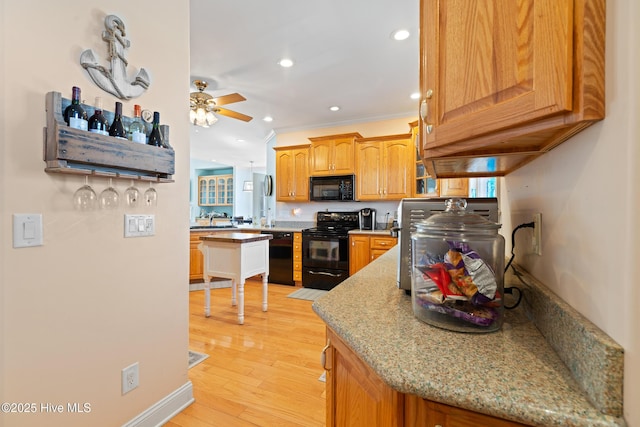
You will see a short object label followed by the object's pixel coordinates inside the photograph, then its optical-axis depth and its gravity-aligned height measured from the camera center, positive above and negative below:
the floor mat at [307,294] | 3.93 -1.12
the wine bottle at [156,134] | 1.49 +0.41
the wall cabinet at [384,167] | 4.21 +0.70
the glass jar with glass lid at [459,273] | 0.76 -0.16
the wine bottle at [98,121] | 1.23 +0.40
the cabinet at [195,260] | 4.43 -0.70
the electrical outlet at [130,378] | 1.42 -0.82
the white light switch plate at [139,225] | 1.44 -0.06
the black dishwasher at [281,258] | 4.55 -0.70
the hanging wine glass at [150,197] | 1.53 +0.09
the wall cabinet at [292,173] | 4.85 +0.69
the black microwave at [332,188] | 4.47 +0.41
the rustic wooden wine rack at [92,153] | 1.12 +0.26
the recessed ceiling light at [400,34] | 2.44 +1.53
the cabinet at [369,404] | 0.56 -0.44
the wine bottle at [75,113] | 1.16 +0.40
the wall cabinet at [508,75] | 0.50 +0.29
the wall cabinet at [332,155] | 4.48 +0.93
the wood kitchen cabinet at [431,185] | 3.41 +0.37
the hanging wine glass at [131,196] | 1.43 +0.09
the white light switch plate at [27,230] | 1.05 -0.06
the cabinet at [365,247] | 3.92 -0.46
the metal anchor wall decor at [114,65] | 1.27 +0.67
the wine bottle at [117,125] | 1.31 +0.40
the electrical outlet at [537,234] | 0.85 -0.06
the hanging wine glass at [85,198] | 1.24 +0.07
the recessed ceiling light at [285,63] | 2.93 +1.55
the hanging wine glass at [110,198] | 1.34 +0.08
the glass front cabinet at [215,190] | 9.27 +0.77
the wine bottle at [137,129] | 1.39 +0.42
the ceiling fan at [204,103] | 3.18 +1.24
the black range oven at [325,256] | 4.15 -0.61
